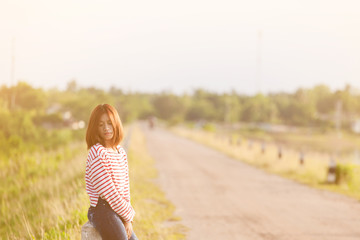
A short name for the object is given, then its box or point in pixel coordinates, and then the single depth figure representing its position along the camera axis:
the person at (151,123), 62.84
